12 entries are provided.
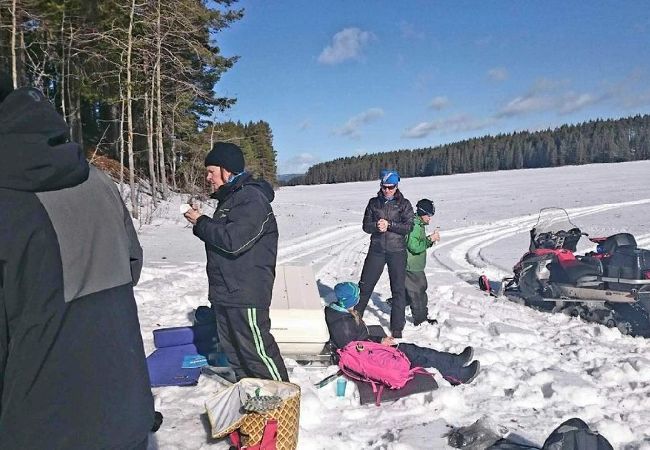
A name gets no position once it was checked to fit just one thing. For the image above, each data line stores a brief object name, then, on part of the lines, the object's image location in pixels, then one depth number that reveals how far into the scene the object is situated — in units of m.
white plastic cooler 4.86
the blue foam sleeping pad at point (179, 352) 4.50
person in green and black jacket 6.66
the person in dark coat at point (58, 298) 1.40
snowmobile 6.28
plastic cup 4.30
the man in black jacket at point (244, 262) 3.67
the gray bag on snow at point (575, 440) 2.75
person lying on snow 4.62
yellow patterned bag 3.18
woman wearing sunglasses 5.98
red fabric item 3.12
